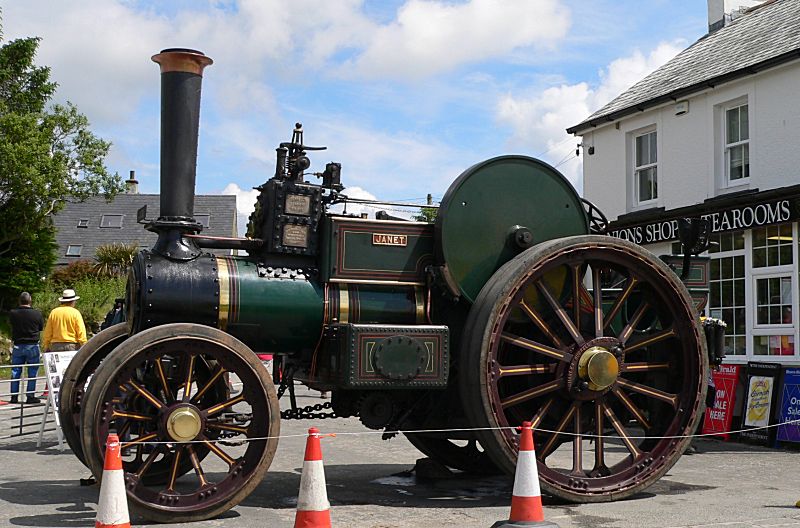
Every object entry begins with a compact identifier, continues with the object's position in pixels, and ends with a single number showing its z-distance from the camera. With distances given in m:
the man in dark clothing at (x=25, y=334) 14.18
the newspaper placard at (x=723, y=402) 11.94
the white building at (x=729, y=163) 13.05
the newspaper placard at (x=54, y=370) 10.26
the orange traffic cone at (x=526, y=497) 5.58
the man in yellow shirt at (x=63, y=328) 12.59
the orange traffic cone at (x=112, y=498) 4.71
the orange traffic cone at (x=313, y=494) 5.29
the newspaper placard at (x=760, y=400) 11.36
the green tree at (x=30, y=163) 27.73
